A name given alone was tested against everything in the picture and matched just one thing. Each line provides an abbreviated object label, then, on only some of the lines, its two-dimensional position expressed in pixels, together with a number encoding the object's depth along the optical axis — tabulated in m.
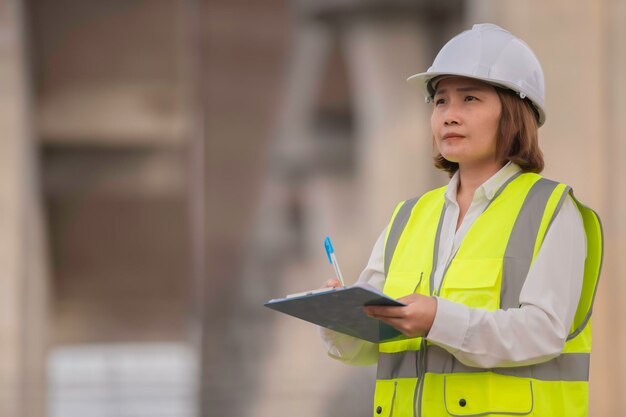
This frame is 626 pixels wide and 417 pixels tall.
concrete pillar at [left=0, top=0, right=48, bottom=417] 18.44
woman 4.91
